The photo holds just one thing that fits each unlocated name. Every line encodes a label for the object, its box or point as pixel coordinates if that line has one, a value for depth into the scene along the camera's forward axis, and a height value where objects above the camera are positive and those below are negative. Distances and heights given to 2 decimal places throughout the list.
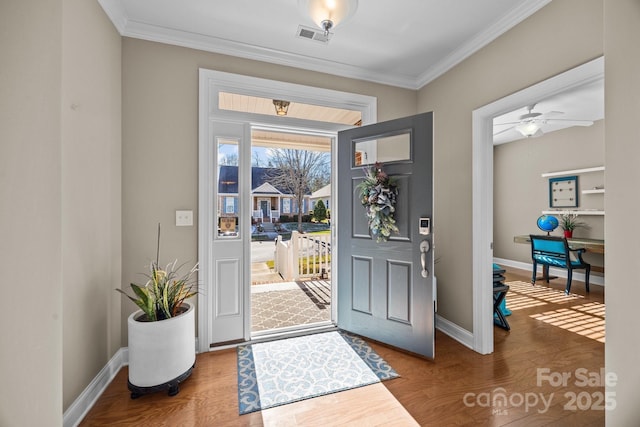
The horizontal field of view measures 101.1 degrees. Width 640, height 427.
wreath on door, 2.44 +0.13
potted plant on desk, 4.84 -0.18
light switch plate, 2.33 -0.03
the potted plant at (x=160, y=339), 1.78 -0.86
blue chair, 4.18 -0.67
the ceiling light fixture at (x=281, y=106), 2.69 +1.11
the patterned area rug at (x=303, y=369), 1.86 -1.26
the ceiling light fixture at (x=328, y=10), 1.66 +1.33
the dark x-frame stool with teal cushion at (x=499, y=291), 2.80 -0.82
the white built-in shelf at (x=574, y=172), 4.52 +0.80
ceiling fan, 3.81 +1.50
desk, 4.06 -0.47
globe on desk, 4.98 -0.16
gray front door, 2.29 -0.32
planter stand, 1.77 -1.18
